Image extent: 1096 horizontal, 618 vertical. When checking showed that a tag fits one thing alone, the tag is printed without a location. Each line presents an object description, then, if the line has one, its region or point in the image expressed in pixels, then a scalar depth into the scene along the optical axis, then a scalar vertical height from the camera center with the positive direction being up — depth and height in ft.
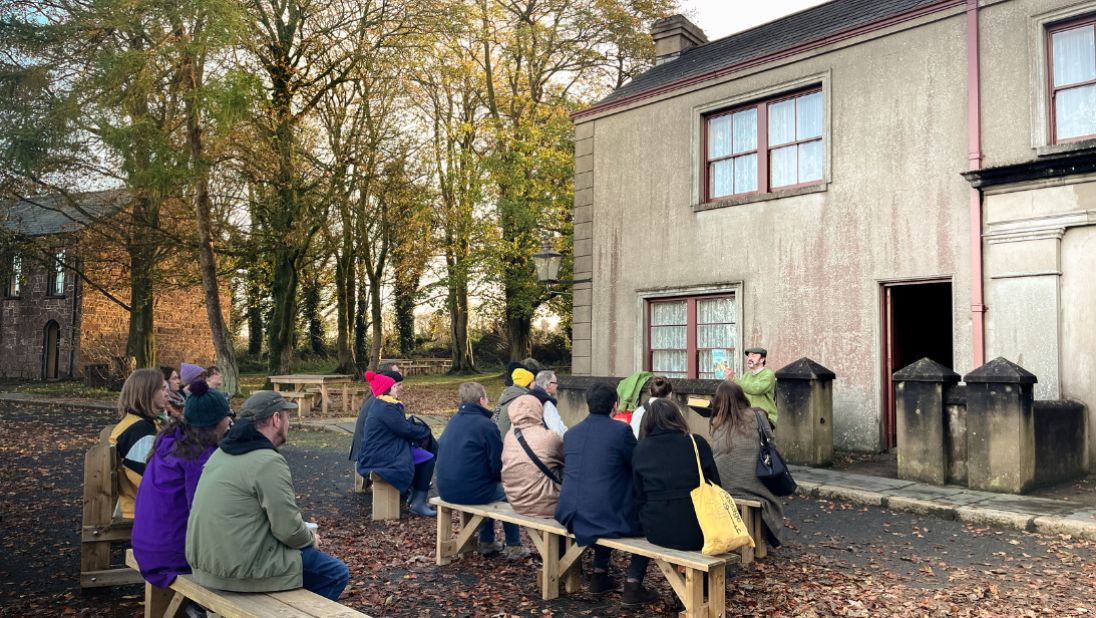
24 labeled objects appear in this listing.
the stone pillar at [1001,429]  27.17 -2.80
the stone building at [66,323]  98.99 +2.66
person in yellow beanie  25.48 -1.44
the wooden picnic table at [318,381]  60.23 -2.97
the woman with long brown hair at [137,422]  17.58 -1.90
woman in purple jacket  13.66 -2.77
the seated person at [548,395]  24.29 -1.70
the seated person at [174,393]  27.45 -1.88
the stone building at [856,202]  32.35 +7.62
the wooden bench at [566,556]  14.89 -4.70
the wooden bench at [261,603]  11.99 -4.25
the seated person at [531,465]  18.52 -2.93
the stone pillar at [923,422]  29.14 -2.77
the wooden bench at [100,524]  17.63 -4.30
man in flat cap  29.53 -1.34
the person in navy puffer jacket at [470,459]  20.22 -3.06
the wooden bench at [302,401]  59.52 -4.50
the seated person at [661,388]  22.30 -1.17
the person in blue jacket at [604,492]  16.63 -3.23
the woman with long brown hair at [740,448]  20.30 -2.67
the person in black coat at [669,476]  15.42 -2.66
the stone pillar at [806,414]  33.06 -2.84
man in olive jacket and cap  12.18 -2.88
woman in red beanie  25.46 -3.51
